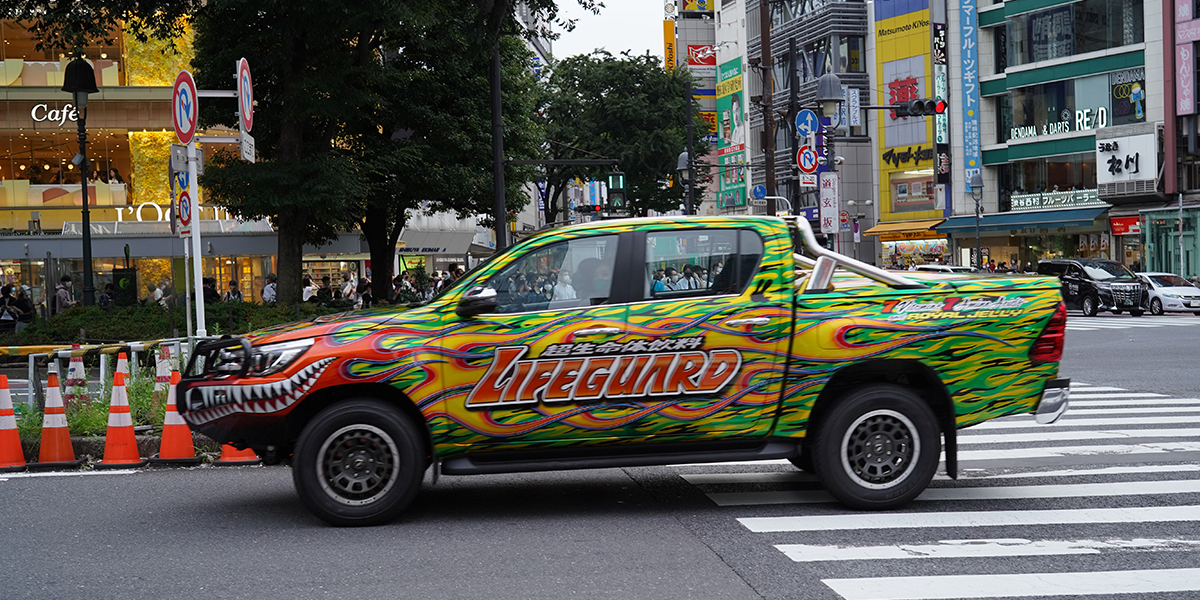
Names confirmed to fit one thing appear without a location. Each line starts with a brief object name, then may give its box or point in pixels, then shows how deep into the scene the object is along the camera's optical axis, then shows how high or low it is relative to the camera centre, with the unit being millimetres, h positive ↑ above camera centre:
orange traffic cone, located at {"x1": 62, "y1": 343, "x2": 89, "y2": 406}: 10594 -853
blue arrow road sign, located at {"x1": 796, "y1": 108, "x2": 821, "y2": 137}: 24281 +3179
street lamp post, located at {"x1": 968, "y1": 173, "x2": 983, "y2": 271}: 45425 +2954
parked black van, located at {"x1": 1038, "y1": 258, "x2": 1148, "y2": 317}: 31719 -875
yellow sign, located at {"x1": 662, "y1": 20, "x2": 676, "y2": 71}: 99250 +20781
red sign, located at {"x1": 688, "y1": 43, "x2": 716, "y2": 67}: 94794 +18381
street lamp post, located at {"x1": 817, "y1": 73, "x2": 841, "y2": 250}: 22625 +3509
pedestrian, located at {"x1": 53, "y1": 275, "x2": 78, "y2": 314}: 26848 -112
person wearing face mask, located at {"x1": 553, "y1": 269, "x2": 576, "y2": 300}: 6820 -97
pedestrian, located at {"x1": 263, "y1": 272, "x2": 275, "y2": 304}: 29516 -162
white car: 31375 -1185
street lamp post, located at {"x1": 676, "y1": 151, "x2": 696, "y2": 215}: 33938 +3145
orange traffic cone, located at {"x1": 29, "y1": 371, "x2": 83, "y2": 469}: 9195 -1211
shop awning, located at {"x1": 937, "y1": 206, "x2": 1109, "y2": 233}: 43438 +1573
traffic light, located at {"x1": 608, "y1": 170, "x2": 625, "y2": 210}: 27094 +2043
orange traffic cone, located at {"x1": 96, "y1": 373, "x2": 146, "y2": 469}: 9195 -1267
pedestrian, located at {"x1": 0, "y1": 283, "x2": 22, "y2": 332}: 22531 -389
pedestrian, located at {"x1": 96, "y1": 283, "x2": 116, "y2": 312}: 24684 -154
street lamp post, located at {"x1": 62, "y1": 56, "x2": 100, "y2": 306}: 21594 +4103
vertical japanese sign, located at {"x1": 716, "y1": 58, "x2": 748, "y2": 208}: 72812 +9103
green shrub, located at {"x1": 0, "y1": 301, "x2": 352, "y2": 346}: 19672 -609
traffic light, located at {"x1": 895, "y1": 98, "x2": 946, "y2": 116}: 28030 +3957
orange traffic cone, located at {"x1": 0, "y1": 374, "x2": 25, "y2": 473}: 9117 -1225
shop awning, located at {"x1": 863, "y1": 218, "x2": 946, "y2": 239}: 53969 +1677
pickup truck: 6684 -593
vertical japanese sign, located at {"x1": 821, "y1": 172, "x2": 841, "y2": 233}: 23828 +1350
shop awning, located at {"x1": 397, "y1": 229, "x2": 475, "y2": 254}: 52069 +1731
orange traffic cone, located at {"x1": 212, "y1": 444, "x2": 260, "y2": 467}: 9250 -1442
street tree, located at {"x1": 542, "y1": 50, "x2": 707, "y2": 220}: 54406 +7765
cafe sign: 38491 +6221
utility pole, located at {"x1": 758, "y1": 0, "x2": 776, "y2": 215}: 22078 +3376
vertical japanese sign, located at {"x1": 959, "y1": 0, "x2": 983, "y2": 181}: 50469 +7844
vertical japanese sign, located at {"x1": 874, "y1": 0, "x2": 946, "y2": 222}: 54719 +8208
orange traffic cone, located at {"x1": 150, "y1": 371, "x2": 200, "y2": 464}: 9229 -1301
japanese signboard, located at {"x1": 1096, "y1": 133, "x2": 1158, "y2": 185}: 40375 +3551
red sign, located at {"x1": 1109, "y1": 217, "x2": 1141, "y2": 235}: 41188 +1057
